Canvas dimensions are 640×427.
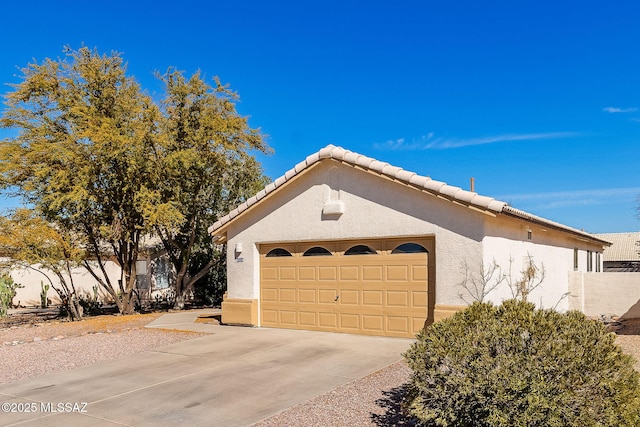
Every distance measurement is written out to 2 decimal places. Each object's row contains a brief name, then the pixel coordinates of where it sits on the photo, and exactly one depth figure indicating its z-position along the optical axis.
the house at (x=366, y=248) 11.61
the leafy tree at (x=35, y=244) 16.72
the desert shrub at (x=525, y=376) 5.11
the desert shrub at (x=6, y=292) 20.65
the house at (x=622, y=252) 43.41
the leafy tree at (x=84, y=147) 17.19
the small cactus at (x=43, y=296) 25.63
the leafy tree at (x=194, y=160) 18.57
